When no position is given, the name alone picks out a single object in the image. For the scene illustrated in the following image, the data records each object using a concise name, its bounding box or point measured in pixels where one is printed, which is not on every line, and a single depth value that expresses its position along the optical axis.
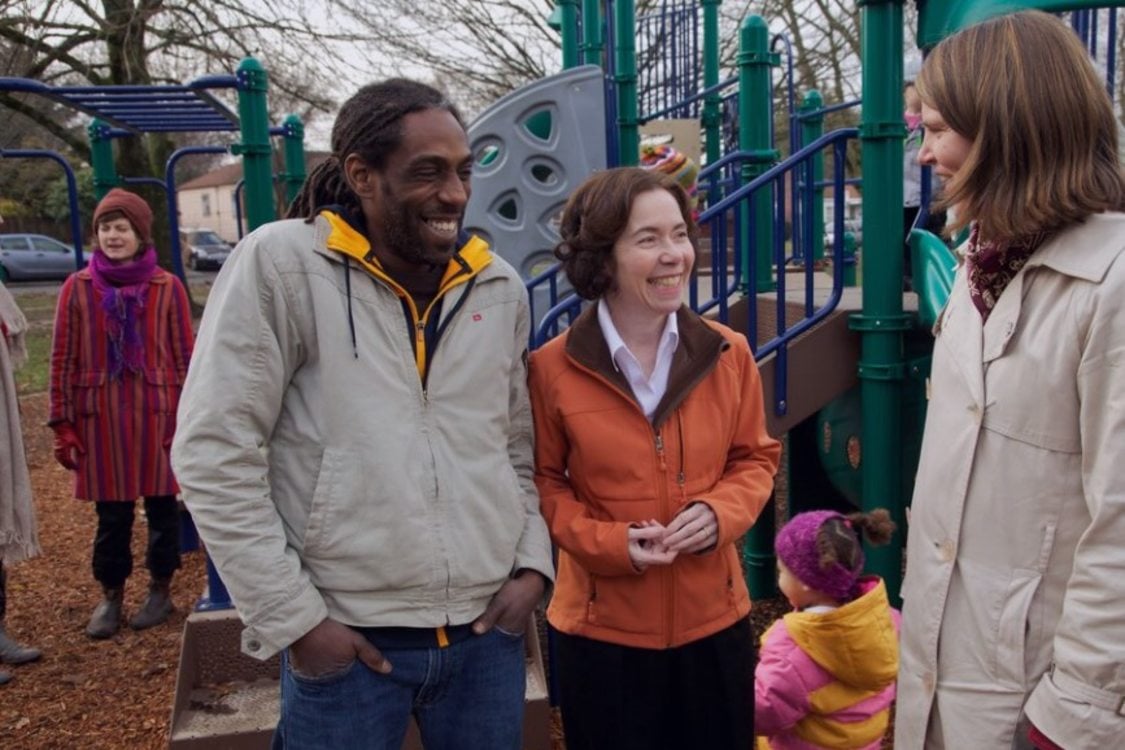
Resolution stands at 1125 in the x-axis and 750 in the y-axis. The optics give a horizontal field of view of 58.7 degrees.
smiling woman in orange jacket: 1.98
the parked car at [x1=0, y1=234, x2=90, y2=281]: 28.21
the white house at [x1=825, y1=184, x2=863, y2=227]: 26.09
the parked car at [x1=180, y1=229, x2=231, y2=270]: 35.44
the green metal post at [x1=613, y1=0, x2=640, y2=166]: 6.74
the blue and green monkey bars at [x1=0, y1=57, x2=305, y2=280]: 3.48
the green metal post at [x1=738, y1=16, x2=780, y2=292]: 4.95
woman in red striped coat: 4.04
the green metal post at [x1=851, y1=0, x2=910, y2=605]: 3.51
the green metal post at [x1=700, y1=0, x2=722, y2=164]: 7.67
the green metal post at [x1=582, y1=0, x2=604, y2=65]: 7.30
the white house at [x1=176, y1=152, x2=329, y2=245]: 58.75
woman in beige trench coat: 1.38
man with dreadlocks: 1.57
